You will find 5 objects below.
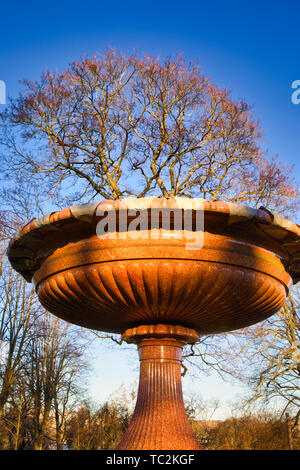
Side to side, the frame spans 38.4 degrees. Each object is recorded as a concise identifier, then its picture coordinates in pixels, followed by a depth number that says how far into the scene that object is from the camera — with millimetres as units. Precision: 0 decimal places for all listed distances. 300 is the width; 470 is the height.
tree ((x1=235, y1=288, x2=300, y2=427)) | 14320
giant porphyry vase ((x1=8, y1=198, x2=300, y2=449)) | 3107
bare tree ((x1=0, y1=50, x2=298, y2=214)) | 10062
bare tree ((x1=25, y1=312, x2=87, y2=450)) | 16219
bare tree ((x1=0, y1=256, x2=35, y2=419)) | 13547
